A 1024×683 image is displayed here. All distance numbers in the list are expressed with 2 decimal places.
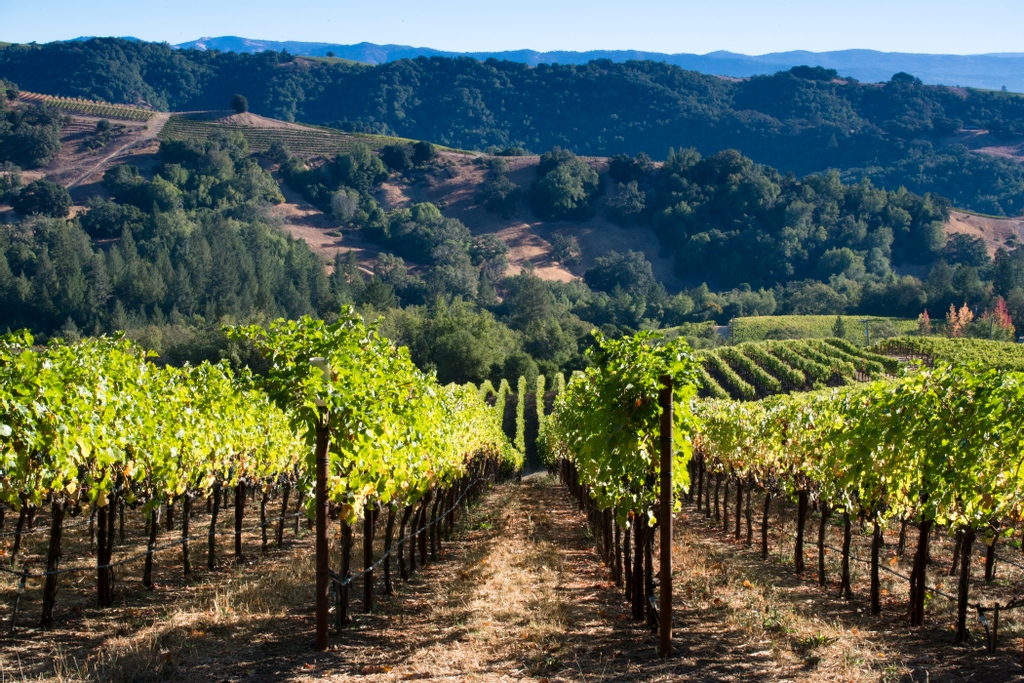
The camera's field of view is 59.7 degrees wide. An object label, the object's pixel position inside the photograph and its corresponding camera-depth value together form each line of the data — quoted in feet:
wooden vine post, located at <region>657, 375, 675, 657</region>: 27.86
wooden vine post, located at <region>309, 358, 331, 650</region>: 28.68
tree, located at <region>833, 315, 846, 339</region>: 261.03
